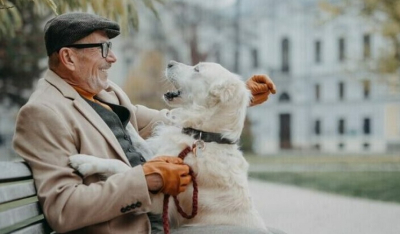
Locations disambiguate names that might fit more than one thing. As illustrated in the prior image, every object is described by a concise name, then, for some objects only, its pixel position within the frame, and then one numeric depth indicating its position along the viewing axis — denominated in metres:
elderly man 2.75
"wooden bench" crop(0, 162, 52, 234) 2.65
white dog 3.23
